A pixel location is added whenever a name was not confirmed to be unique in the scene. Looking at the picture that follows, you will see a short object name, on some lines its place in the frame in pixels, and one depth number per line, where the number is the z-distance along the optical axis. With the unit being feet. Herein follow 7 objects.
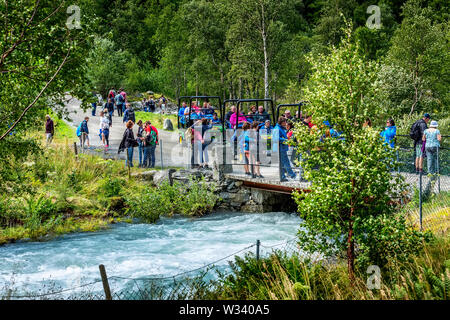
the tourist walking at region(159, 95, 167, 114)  125.08
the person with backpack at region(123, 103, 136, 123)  91.18
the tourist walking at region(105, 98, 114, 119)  101.70
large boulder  105.29
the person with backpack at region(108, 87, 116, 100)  105.22
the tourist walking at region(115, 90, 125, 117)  109.19
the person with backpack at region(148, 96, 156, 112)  125.70
